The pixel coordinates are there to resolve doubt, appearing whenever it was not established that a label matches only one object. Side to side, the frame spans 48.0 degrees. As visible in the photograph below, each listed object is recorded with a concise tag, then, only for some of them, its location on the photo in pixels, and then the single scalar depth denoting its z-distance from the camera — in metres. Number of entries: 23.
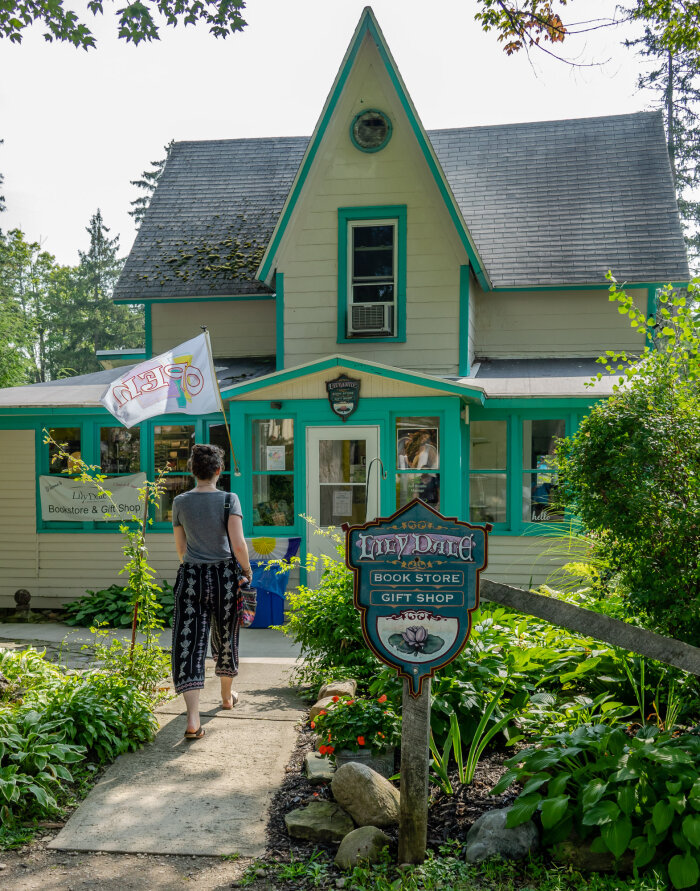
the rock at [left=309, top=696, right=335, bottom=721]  4.91
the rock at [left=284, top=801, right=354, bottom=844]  3.81
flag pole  8.16
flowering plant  4.34
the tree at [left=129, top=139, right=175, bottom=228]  44.16
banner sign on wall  10.72
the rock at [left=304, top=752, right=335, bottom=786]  4.31
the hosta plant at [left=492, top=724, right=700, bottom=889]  3.24
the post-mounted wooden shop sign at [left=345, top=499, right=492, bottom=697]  3.59
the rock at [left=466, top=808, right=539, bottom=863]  3.52
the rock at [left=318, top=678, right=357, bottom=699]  5.15
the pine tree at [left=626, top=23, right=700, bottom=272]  27.27
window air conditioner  10.80
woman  5.20
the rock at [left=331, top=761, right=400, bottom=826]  3.83
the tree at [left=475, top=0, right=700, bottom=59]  8.10
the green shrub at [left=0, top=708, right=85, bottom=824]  4.06
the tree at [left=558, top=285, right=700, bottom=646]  4.10
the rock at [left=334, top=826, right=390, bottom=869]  3.54
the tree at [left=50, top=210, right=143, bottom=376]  46.03
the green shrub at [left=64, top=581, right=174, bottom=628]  9.77
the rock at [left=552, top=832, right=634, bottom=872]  3.39
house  9.68
